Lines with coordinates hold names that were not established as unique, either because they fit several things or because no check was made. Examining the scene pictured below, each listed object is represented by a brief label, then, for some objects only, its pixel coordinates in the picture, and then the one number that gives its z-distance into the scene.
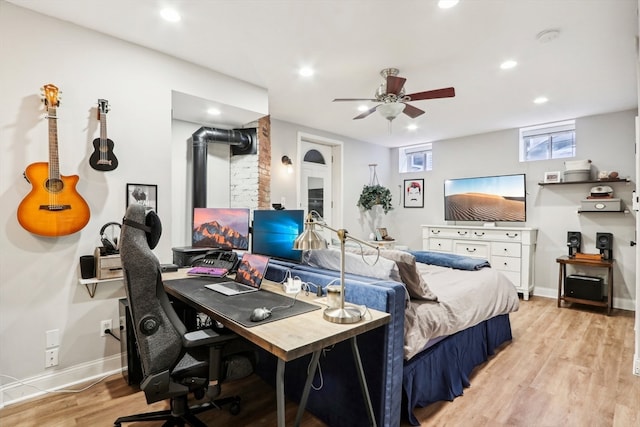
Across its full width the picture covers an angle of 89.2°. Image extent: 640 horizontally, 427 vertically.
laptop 1.98
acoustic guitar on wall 2.10
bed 1.67
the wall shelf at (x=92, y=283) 2.29
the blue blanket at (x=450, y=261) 3.14
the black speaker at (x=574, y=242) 4.32
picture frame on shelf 4.54
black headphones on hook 2.35
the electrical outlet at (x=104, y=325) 2.44
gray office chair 1.38
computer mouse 1.45
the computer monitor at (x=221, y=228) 2.46
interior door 5.20
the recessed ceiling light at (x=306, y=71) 3.04
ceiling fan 2.70
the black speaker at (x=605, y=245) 4.11
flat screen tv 4.95
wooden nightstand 3.92
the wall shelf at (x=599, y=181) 4.03
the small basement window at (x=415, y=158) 6.21
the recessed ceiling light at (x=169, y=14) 2.18
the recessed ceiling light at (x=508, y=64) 2.85
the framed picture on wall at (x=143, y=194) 2.55
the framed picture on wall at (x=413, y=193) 6.19
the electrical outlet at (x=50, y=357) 2.22
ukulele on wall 2.35
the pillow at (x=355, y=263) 1.95
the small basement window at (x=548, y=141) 4.68
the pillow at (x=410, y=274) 2.06
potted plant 5.80
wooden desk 1.24
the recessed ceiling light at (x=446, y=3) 2.05
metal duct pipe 3.62
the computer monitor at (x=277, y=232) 2.14
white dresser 4.66
